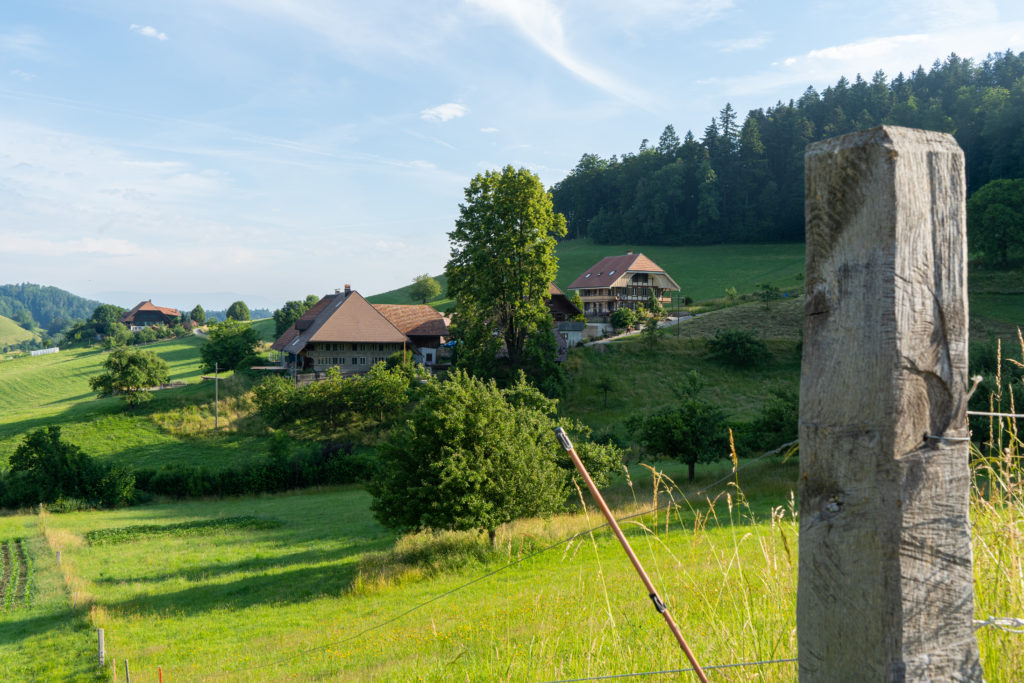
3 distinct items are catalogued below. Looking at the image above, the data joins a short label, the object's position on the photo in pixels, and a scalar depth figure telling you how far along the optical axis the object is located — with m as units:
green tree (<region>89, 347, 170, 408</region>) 45.77
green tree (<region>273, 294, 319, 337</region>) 76.62
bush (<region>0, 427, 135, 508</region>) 33.06
